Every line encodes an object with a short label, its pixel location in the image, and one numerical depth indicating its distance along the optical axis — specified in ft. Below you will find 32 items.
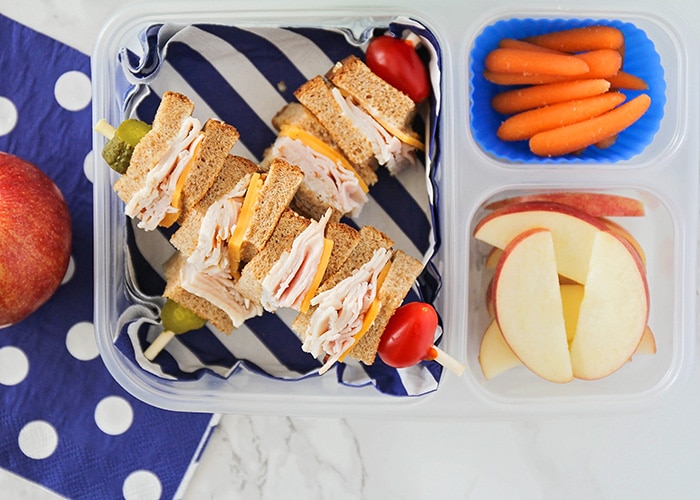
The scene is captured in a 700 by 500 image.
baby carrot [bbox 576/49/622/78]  1.45
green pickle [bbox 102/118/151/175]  1.36
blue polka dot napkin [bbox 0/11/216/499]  1.50
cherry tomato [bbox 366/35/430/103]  1.44
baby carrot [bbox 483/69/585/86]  1.46
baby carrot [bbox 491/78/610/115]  1.43
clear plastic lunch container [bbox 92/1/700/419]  1.46
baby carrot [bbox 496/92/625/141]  1.44
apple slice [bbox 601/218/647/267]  1.50
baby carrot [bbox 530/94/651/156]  1.43
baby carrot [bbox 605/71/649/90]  1.47
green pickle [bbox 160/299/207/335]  1.44
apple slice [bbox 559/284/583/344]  1.48
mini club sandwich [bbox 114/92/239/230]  1.34
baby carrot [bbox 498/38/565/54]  1.47
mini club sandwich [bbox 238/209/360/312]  1.34
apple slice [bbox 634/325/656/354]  1.50
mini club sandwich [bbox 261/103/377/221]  1.44
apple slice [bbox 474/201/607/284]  1.44
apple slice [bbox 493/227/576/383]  1.43
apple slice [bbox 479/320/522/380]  1.48
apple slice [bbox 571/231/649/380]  1.44
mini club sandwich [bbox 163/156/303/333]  1.35
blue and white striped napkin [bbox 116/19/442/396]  1.50
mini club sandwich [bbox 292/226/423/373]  1.34
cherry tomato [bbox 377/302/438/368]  1.36
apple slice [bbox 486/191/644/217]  1.48
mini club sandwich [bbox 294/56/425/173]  1.44
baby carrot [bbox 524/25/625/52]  1.46
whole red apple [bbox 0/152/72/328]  1.35
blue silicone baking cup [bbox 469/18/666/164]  1.47
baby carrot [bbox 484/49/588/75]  1.44
